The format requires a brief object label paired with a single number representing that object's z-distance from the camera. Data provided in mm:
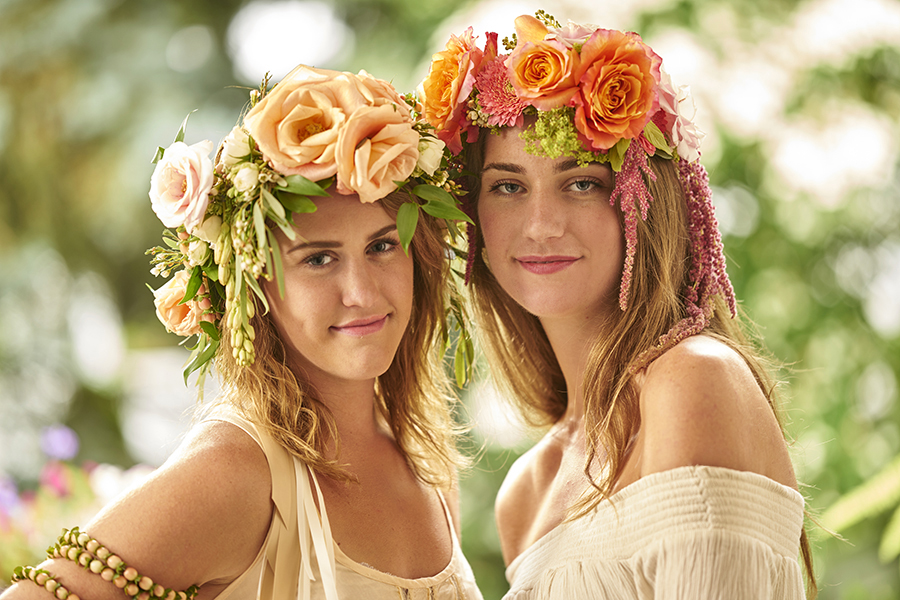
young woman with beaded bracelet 2479
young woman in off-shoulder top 2514
